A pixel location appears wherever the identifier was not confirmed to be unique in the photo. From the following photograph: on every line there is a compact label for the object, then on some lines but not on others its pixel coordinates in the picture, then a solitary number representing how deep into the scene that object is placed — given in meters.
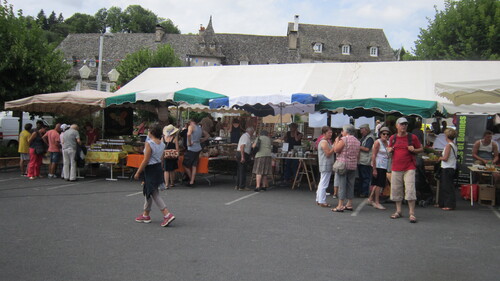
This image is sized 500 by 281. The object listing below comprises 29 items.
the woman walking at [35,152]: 12.81
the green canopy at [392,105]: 10.35
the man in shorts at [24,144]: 13.43
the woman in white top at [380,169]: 9.27
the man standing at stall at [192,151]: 11.70
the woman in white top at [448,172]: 9.09
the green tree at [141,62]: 38.59
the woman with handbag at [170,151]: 10.96
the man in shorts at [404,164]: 7.78
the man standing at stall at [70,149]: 12.09
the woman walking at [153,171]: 6.98
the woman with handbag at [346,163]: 8.53
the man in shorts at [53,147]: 12.65
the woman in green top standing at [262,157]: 11.30
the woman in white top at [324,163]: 8.96
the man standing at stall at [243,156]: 11.31
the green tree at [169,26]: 75.62
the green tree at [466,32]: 27.22
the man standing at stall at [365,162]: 10.17
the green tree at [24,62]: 16.56
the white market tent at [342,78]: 13.21
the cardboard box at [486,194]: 10.06
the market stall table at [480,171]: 9.77
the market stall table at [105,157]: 12.61
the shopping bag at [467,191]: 10.44
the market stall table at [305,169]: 11.88
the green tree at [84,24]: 79.61
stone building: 55.50
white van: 20.25
